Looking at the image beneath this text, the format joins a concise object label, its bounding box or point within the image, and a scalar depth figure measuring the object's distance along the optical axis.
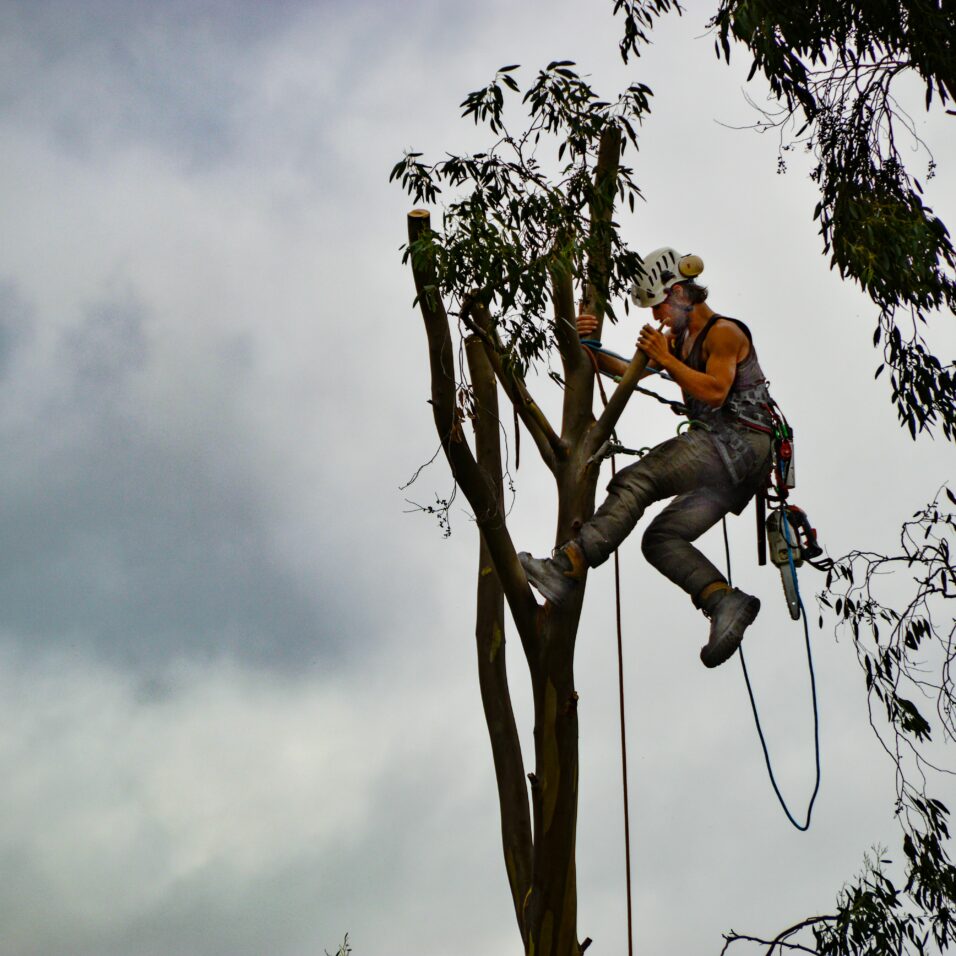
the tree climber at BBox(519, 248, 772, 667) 13.62
